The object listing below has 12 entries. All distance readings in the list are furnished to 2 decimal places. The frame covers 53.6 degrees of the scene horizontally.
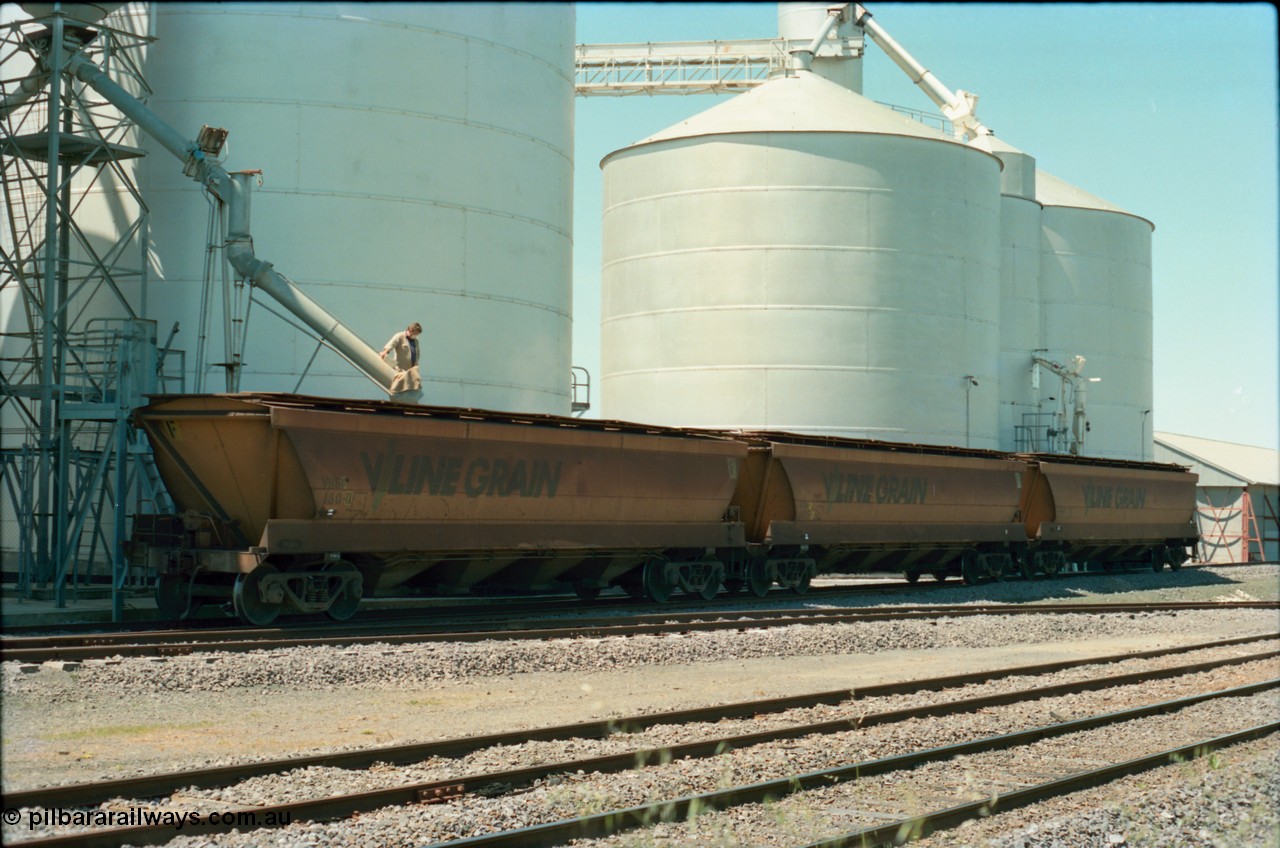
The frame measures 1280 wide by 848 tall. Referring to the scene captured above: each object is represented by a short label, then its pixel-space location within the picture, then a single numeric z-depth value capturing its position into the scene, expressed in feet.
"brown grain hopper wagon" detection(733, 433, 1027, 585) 82.84
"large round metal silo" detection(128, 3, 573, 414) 79.25
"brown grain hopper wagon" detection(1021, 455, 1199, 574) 108.06
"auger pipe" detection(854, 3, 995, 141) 160.99
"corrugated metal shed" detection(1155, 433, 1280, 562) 180.24
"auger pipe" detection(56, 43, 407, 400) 74.69
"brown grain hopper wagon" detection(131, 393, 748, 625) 56.44
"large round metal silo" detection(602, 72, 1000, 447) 124.06
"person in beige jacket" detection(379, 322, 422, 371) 76.69
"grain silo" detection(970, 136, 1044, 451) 149.79
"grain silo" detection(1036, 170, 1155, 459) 161.48
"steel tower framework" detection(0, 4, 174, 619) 69.21
